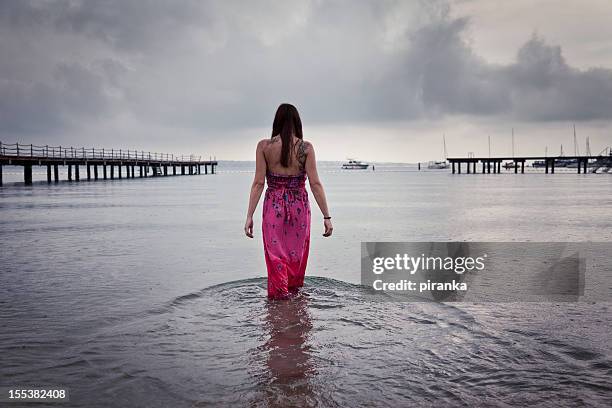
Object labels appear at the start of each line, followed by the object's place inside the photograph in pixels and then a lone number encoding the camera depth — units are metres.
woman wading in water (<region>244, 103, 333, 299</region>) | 5.27
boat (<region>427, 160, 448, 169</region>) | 171.88
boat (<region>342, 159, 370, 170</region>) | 173.65
